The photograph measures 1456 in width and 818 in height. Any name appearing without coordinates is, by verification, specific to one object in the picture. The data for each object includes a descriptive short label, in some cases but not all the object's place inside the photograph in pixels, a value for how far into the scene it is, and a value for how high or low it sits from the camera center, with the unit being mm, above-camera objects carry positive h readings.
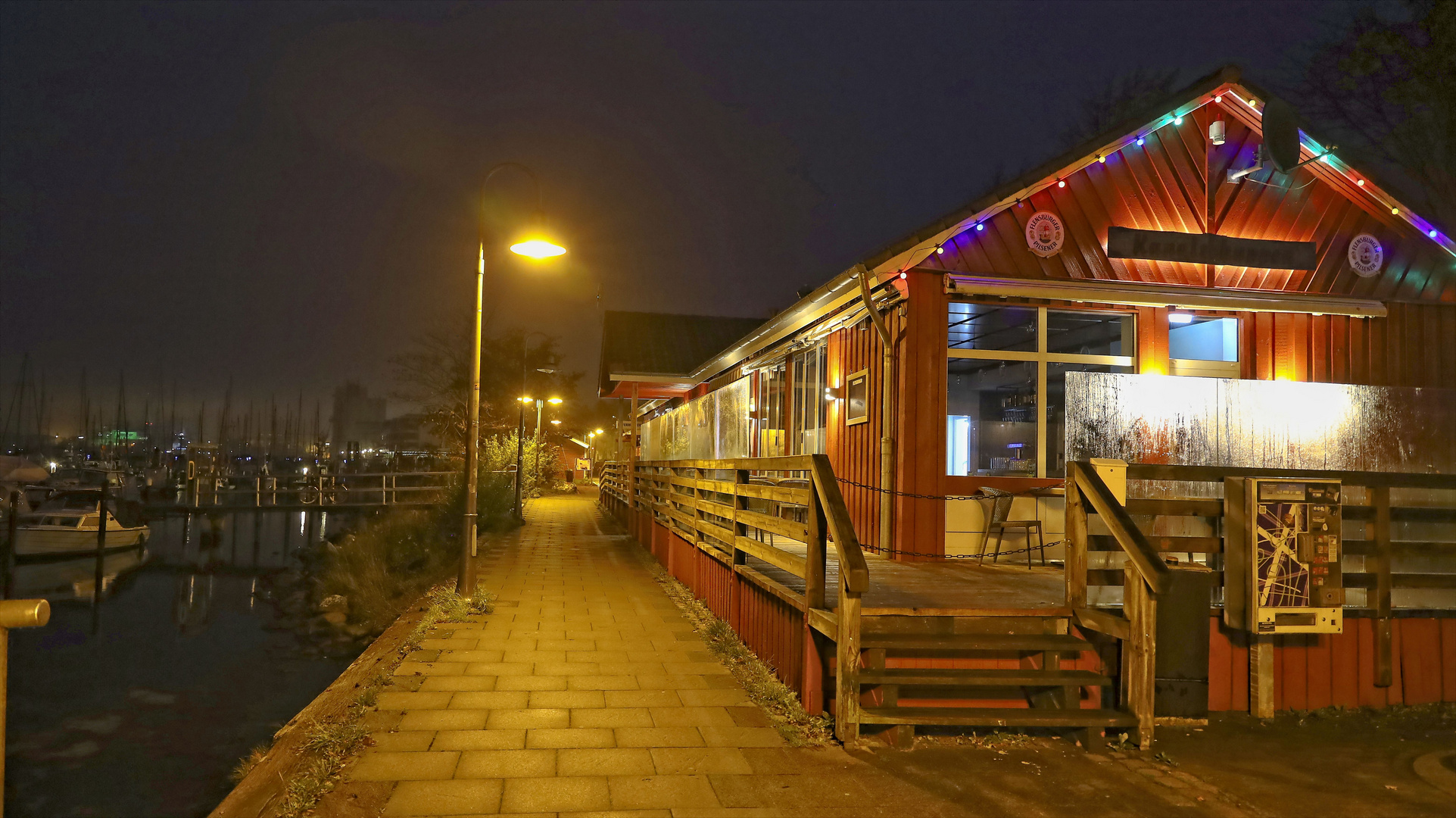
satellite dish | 9672 +3503
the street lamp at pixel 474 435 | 10625 +250
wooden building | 9359 +1797
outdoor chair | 9039 -487
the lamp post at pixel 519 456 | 24481 +16
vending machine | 6387 -561
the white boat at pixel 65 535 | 29906 -2941
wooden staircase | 5523 -1280
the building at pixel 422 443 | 42344 +709
